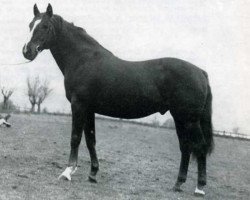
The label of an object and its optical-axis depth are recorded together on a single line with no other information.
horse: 7.07
